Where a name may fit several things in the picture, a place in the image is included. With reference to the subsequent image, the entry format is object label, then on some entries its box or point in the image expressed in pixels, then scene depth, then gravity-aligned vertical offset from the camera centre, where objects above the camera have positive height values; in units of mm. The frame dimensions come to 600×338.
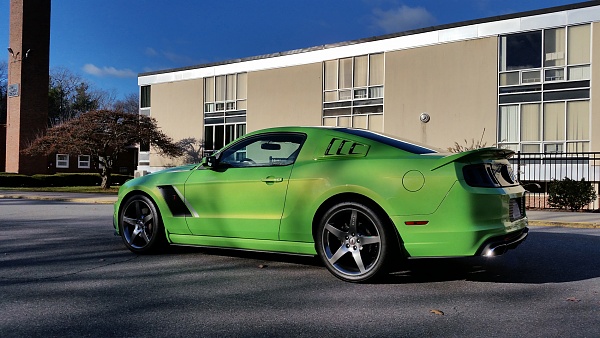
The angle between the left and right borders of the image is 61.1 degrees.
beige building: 19312 +4160
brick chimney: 36281 +6529
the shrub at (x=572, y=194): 15023 -497
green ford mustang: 4387 -254
